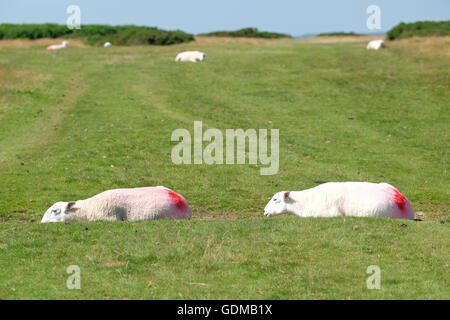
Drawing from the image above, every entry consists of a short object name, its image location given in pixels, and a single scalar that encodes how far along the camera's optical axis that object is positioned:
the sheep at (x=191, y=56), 40.59
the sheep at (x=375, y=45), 44.56
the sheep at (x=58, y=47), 52.41
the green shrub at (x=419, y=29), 50.47
